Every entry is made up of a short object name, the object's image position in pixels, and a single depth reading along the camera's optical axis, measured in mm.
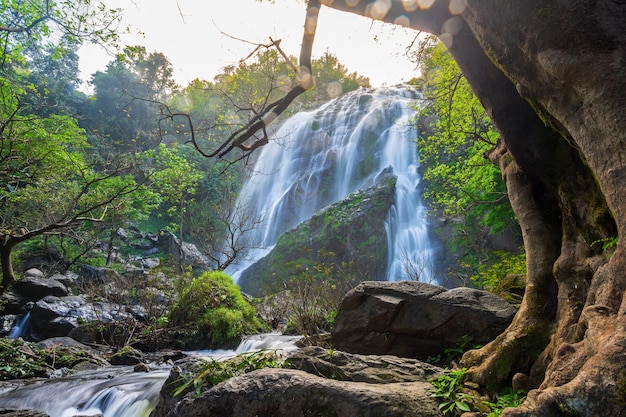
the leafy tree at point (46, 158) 7477
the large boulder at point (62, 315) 11734
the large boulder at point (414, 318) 5059
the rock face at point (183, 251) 22938
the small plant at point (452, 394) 2711
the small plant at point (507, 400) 2797
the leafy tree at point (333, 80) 50812
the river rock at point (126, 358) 9242
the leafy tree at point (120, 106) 31203
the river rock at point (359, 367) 3334
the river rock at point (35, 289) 13820
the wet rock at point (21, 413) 5420
